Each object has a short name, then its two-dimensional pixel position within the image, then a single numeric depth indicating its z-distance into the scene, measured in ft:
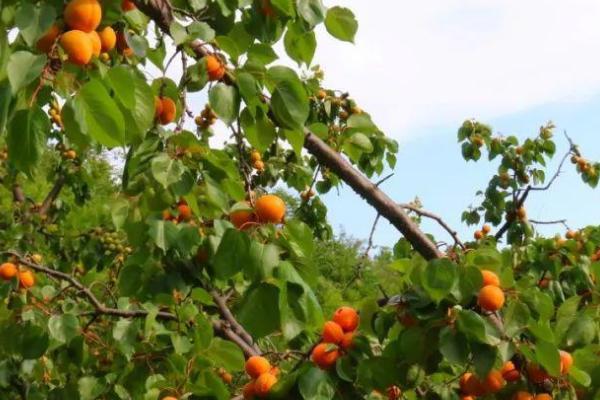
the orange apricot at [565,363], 10.59
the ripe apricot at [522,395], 10.58
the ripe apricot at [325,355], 10.45
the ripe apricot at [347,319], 10.79
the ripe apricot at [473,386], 10.72
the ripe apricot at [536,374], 10.63
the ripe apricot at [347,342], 10.55
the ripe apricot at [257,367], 10.78
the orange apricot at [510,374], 10.73
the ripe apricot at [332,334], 10.62
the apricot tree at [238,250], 9.40
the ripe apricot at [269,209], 9.86
